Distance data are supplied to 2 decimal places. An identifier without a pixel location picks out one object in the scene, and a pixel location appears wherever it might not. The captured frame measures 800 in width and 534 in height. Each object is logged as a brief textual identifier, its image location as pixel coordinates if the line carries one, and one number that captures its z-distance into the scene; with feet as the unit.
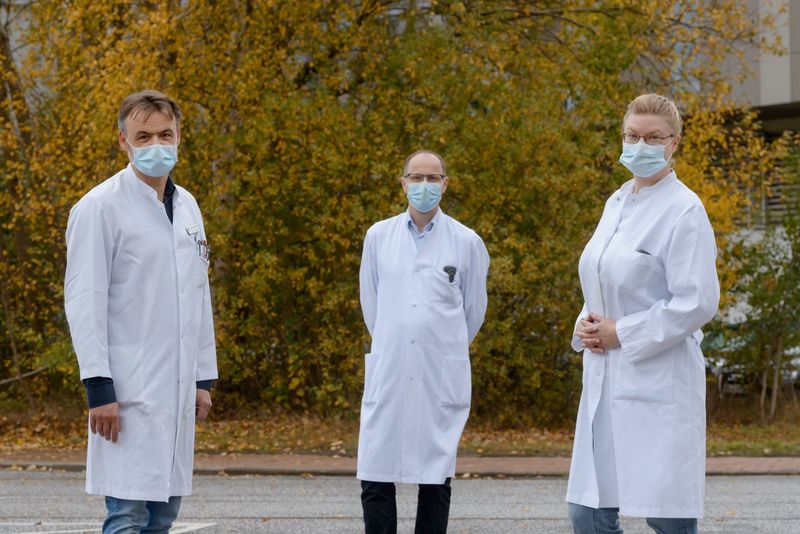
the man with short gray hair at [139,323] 15.07
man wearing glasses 20.33
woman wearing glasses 15.25
